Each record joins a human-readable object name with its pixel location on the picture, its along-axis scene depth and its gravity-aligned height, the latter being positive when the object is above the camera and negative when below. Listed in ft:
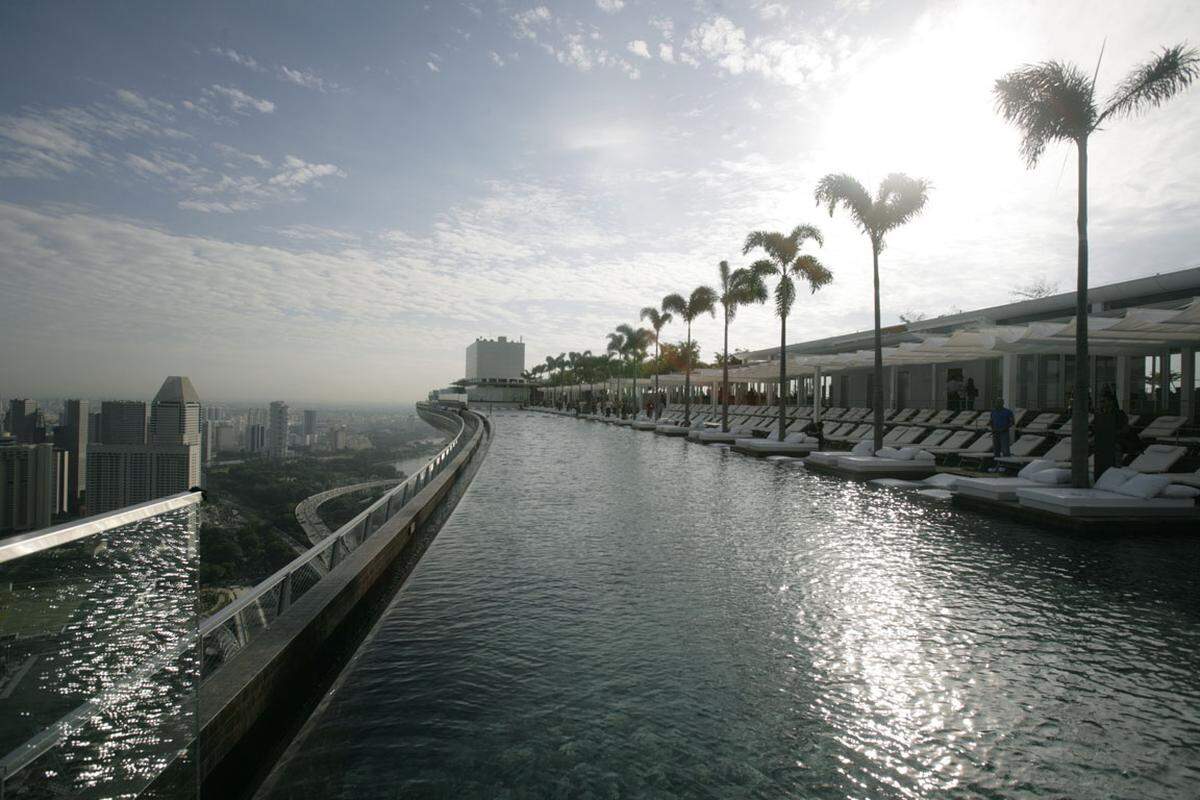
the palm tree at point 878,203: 52.54 +16.40
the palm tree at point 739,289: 74.54 +14.98
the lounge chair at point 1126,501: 26.91 -3.46
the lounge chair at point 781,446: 62.80 -3.36
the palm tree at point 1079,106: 30.68 +14.58
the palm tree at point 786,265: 69.31 +15.15
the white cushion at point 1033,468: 34.63 -2.80
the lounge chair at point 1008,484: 31.01 -3.30
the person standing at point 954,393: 82.28 +2.43
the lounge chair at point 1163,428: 44.07 -0.80
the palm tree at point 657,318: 136.77 +18.38
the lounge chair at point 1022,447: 47.34 -2.38
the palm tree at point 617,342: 193.36 +18.77
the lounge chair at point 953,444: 51.39 -2.52
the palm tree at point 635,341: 176.41 +17.84
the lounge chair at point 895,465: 44.24 -3.51
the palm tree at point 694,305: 108.68 +17.32
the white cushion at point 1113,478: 29.58 -2.78
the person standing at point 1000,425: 45.09 -0.77
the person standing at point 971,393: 75.36 +2.23
